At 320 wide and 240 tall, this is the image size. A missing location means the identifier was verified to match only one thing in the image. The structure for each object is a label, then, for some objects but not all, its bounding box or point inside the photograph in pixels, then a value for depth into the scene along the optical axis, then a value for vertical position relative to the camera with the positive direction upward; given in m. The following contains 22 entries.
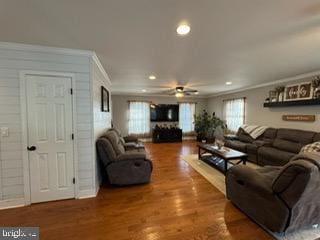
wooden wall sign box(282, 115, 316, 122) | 4.36 -0.10
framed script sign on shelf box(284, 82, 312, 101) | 4.36 +0.60
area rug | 1.97 -1.37
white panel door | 2.64 -0.33
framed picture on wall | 3.95 +0.38
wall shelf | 4.13 +0.30
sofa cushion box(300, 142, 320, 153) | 3.45 -0.68
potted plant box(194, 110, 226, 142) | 8.09 -0.50
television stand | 8.34 -0.96
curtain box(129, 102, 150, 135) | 8.41 -0.14
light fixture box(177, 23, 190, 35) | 2.01 +1.02
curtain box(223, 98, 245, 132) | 7.04 +0.07
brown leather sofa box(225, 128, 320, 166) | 4.08 -0.84
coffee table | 3.95 -0.97
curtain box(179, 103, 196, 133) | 9.10 -0.06
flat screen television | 8.70 +0.10
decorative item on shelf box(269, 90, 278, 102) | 5.28 +0.58
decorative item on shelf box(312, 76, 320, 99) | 4.06 +0.65
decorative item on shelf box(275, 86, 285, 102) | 5.09 +0.63
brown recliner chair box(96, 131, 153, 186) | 3.21 -0.95
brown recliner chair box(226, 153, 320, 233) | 1.71 -0.92
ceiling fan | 5.91 +0.88
